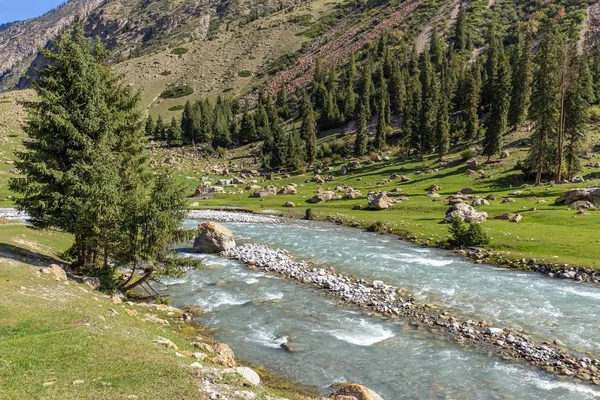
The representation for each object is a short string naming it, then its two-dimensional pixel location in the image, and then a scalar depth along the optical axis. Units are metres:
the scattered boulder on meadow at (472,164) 83.88
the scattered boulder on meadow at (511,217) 47.16
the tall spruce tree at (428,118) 100.56
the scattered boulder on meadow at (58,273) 24.70
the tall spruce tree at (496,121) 82.62
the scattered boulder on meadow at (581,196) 48.00
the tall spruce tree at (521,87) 94.19
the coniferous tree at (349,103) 152.75
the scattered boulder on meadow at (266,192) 83.69
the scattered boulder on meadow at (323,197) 74.00
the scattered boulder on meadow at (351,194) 74.96
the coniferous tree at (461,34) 172.62
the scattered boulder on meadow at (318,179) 97.70
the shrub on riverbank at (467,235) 39.34
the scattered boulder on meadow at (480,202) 56.57
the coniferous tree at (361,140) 116.12
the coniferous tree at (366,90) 140.62
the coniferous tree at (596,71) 105.12
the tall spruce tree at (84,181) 25.97
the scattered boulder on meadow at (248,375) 14.61
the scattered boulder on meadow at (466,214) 47.50
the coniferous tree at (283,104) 176.50
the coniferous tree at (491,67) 116.18
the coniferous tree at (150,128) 166.09
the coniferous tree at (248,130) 153.25
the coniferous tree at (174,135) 159.94
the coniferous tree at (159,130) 168.12
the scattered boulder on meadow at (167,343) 17.02
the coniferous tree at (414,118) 103.69
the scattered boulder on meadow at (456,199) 59.06
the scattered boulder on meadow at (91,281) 25.72
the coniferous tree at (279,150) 121.81
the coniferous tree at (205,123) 159.25
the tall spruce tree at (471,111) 102.81
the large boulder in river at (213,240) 42.94
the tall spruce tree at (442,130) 92.81
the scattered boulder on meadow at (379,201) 62.59
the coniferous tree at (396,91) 143.62
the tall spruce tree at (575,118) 64.81
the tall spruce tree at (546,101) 62.56
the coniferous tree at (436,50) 159.12
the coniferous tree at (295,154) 116.09
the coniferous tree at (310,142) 124.00
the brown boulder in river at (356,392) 14.29
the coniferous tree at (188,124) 162.88
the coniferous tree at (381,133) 119.75
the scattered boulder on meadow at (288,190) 85.81
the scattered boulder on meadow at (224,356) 17.26
